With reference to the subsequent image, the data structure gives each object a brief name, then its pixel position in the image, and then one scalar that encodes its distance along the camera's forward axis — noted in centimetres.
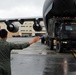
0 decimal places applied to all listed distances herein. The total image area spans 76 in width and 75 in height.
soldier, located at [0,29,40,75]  637
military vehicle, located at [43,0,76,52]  2352
